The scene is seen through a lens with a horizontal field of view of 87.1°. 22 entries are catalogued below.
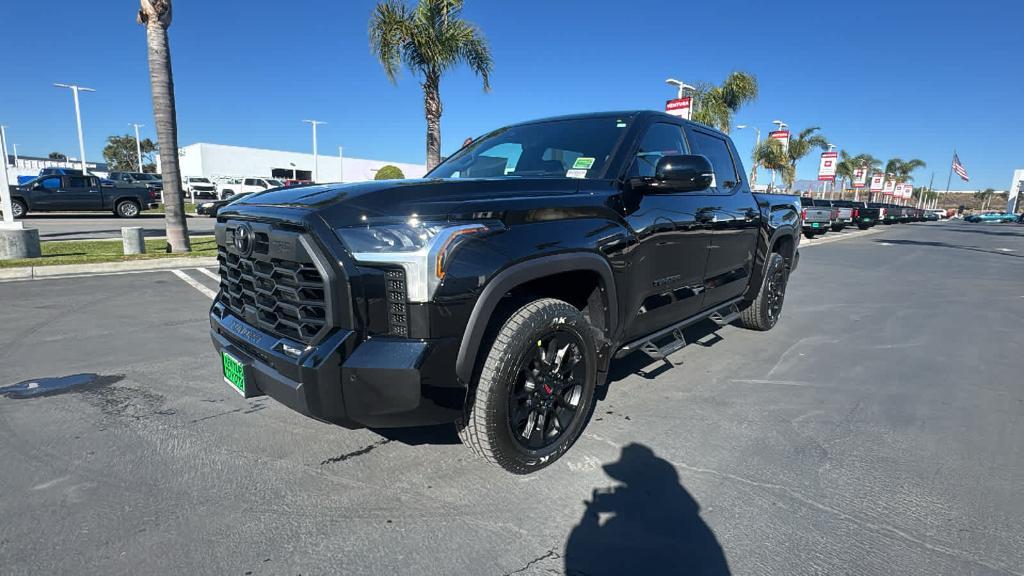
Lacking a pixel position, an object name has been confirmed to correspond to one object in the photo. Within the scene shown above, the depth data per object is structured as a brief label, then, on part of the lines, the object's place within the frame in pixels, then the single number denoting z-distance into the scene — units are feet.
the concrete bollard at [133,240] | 31.24
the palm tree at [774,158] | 109.29
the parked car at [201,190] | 112.06
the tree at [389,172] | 119.03
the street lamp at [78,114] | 111.38
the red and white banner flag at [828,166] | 90.48
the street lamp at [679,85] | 58.59
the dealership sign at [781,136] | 79.02
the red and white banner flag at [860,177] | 171.22
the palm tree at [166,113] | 30.37
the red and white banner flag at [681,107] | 45.83
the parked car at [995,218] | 210.18
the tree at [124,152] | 239.34
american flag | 166.21
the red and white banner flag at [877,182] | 175.11
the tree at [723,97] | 74.02
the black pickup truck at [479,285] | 6.98
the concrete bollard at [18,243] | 28.14
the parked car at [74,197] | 59.16
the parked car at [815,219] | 63.36
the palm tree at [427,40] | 41.68
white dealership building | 154.71
